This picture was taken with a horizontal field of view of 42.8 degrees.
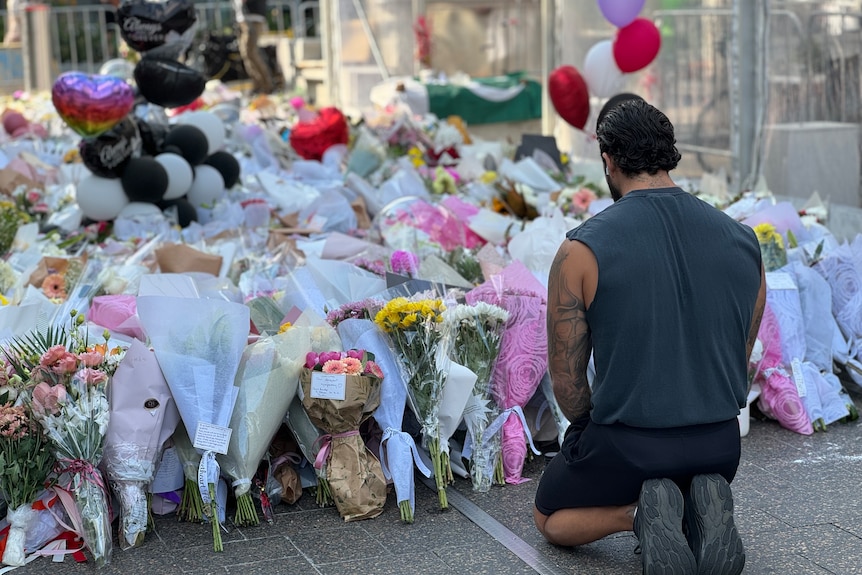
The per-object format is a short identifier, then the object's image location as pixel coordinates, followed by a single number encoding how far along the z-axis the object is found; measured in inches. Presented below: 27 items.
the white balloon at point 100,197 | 248.4
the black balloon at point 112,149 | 242.8
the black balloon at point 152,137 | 260.8
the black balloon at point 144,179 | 248.4
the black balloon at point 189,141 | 266.5
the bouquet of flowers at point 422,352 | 136.8
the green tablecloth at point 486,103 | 468.8
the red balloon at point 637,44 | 289.9
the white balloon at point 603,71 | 298.2
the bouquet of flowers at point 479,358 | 144.1
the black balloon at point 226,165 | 284.5
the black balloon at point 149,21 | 246.1
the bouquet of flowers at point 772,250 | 176.6
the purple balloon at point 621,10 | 283.6
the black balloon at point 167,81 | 245.0
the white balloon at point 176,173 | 256.7
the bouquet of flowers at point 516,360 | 146.9
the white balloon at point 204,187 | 268.8
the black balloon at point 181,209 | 261.3
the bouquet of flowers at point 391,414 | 135.4
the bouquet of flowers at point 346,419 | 132.0
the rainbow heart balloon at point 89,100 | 228.4
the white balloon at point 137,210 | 251.0
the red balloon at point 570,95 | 302.5
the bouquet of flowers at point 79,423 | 123.3
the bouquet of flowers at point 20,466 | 124.3
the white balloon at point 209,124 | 278.7
